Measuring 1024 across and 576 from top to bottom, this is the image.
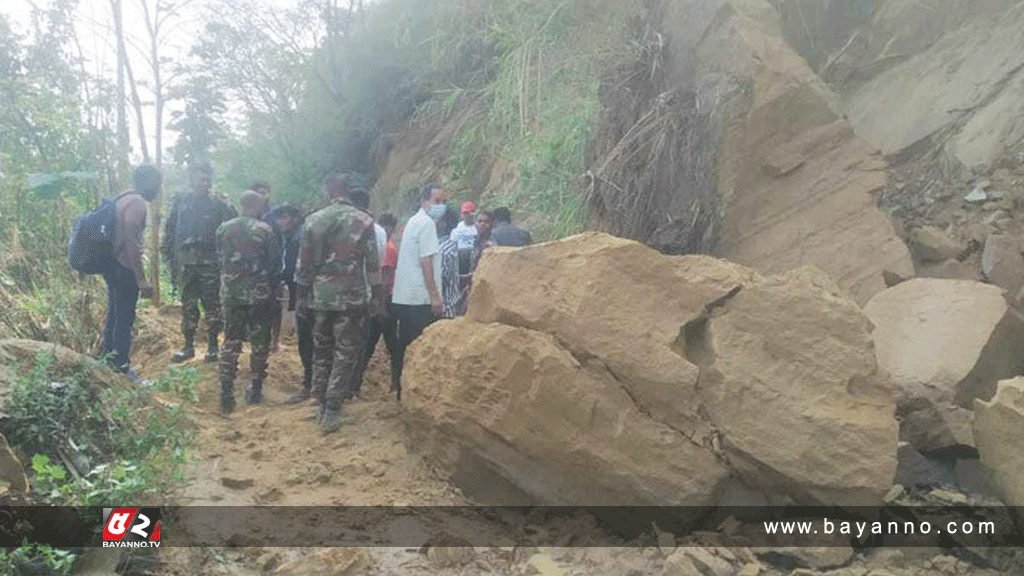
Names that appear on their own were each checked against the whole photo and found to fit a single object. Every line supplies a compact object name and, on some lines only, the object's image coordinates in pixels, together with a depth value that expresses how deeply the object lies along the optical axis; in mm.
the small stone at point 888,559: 3615
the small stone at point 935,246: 5848
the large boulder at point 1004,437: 3635
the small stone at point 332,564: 3443
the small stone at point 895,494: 3947
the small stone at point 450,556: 3664
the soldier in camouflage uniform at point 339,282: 5418
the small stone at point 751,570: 3533
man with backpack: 5867
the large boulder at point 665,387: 3748
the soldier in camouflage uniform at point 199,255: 7152
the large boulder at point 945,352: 4242
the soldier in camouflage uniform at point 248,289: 5992
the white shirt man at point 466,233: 6984
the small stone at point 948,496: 3951
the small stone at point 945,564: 3600
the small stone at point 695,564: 3475
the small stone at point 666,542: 3699
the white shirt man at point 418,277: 5781
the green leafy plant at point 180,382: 4536
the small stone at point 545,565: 3605
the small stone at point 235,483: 4285
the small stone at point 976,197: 6043
